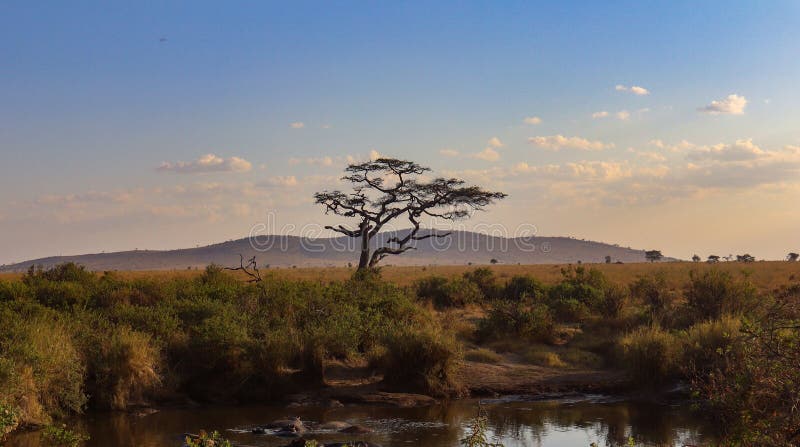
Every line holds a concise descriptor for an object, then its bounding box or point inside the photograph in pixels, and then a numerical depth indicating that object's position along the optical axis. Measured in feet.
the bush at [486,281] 110.01
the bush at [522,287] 102.21
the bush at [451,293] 101.65
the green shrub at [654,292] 89.66
